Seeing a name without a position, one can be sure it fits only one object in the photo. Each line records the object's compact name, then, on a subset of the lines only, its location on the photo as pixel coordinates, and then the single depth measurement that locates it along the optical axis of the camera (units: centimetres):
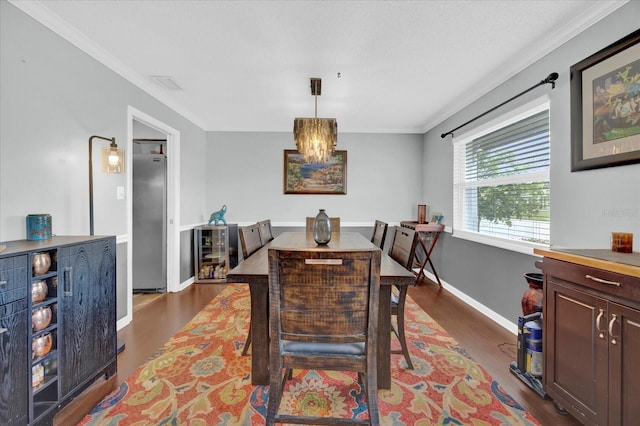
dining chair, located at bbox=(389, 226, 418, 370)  198
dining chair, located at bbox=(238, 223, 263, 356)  221
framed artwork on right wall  168
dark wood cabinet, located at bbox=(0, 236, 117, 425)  135
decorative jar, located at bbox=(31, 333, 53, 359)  150
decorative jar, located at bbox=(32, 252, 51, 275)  152
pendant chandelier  290
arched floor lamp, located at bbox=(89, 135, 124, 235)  231
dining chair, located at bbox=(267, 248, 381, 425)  126
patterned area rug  164
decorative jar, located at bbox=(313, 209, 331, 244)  237
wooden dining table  177
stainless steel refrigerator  387
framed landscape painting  505
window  252
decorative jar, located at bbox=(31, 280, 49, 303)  152
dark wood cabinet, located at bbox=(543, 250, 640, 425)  125
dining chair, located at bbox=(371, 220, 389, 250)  272
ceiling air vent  303
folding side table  420
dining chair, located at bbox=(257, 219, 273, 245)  297
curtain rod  224
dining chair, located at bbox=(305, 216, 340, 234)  386
